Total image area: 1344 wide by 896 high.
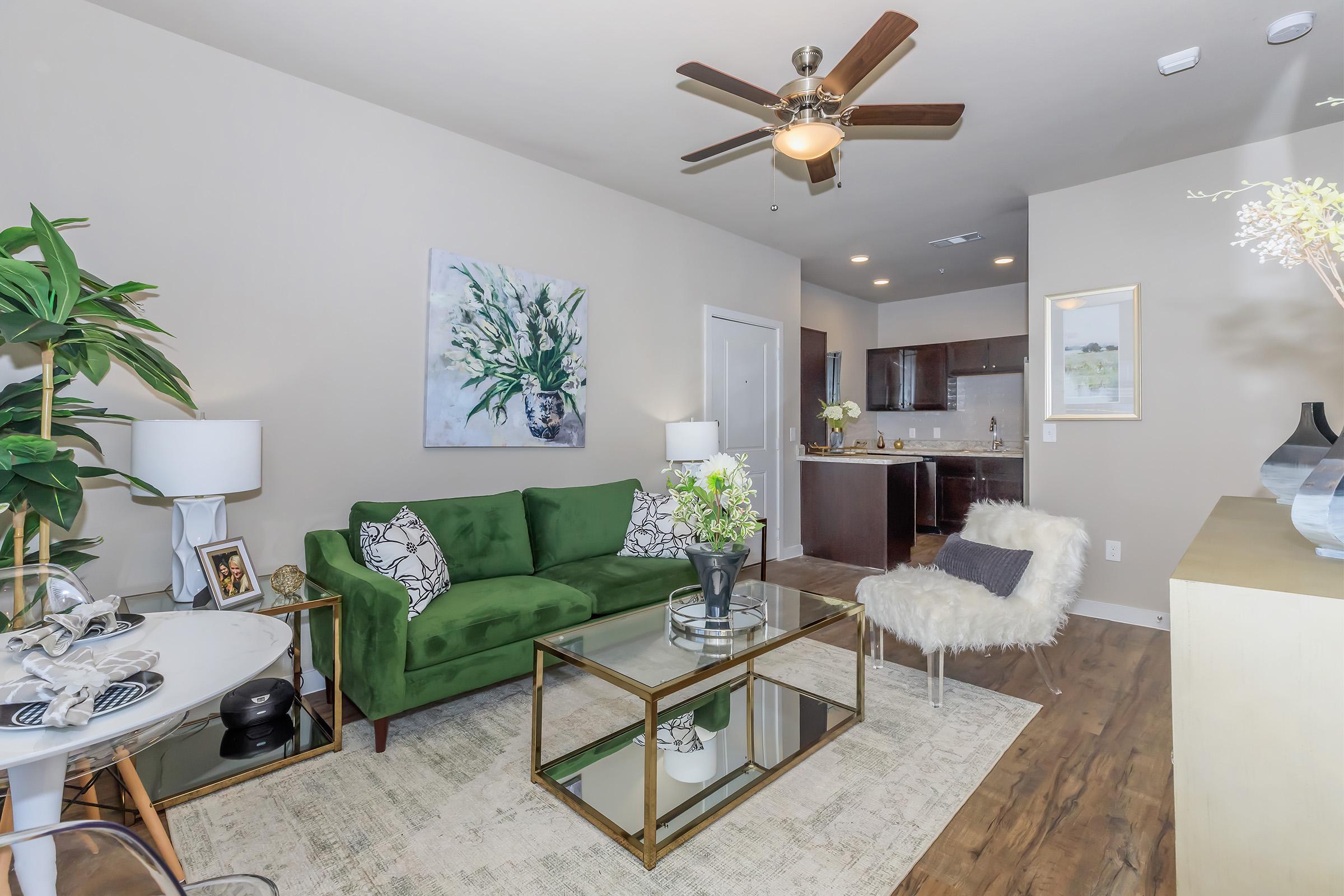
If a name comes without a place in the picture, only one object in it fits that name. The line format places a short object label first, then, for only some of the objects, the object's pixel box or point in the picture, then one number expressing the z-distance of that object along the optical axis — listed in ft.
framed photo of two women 7.09
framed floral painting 10.66
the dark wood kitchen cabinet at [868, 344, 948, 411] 23.32
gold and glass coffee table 5.87
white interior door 16.01
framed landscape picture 12.52
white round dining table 2.59
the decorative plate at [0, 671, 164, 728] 2.82
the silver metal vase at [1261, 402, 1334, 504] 5.99
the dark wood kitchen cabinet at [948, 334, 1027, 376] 21.40
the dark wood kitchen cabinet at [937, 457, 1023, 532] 20.48
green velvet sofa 7.39
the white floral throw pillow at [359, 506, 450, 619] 8.34
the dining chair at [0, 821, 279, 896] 1.95
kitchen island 16.75
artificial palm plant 5.32
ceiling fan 6.75
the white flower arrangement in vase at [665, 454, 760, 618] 7.19
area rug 5.37
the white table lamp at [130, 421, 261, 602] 6.79
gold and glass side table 6.61
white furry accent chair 8.36
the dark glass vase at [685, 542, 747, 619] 7.21
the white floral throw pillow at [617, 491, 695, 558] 11.61
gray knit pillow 9.08
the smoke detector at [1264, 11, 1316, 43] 7.50
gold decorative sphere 7.56
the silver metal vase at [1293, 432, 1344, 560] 3.43
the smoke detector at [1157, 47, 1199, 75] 8.27
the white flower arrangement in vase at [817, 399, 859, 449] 19.34
